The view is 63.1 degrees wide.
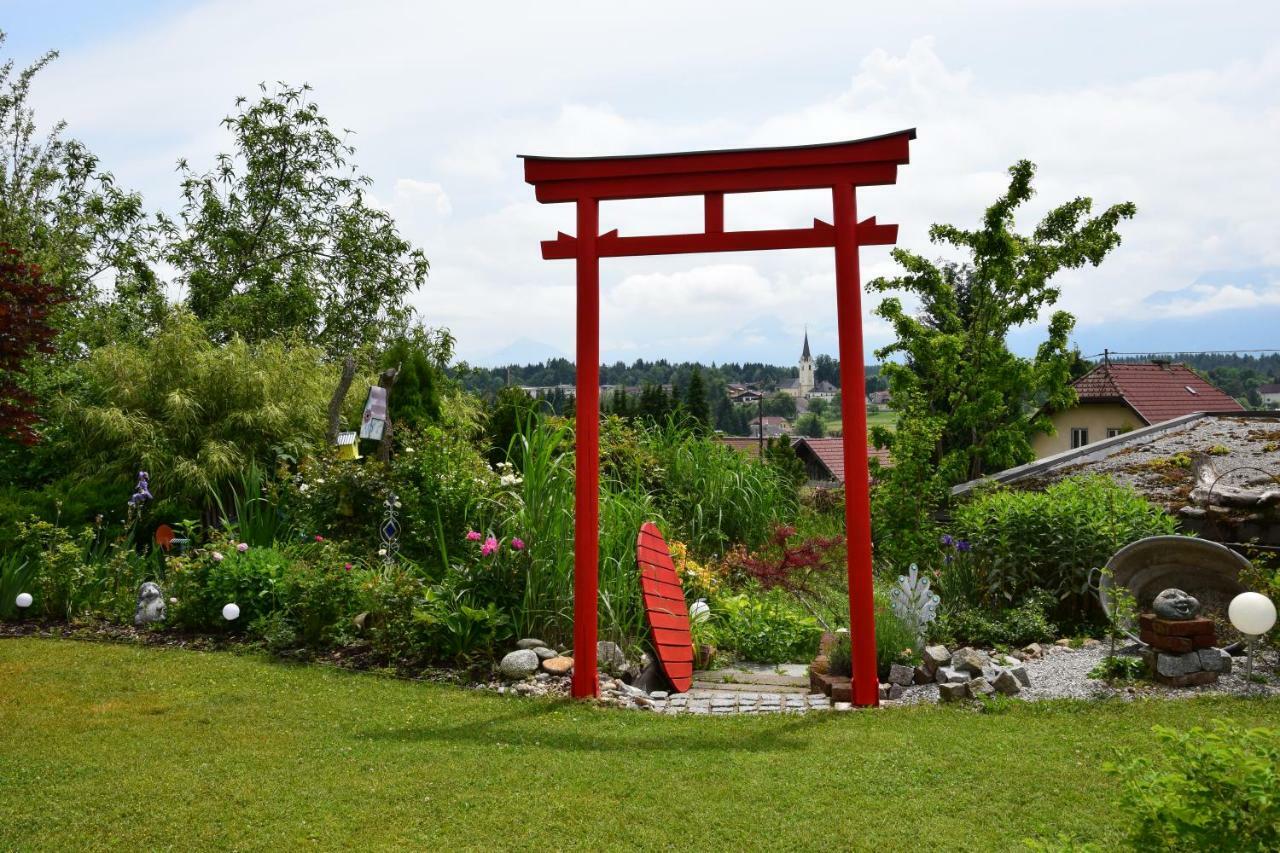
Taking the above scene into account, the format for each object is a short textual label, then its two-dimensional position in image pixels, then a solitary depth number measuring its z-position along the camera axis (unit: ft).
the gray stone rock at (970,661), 20.33
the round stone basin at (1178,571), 22.26
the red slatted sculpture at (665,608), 21.63
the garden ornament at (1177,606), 19.72
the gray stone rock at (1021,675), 19.71
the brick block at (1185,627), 19.66
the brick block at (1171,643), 19.61
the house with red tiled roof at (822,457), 120.41
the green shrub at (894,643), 21.54
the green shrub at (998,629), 23.44
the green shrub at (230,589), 24.50
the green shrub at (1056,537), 24.98
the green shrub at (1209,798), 8.17
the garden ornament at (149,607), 25.44
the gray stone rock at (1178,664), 19.51
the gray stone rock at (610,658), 21.86
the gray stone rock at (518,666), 21.15
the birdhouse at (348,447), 28.84
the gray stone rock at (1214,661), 19.60
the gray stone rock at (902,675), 20.93
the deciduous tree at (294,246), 61.93
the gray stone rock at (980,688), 19.33
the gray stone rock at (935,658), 20.90
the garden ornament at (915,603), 22.44
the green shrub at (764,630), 25.22
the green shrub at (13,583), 26.86
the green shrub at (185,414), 32.99
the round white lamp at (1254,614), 18.78
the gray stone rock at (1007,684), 19.31
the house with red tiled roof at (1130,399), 94.84
